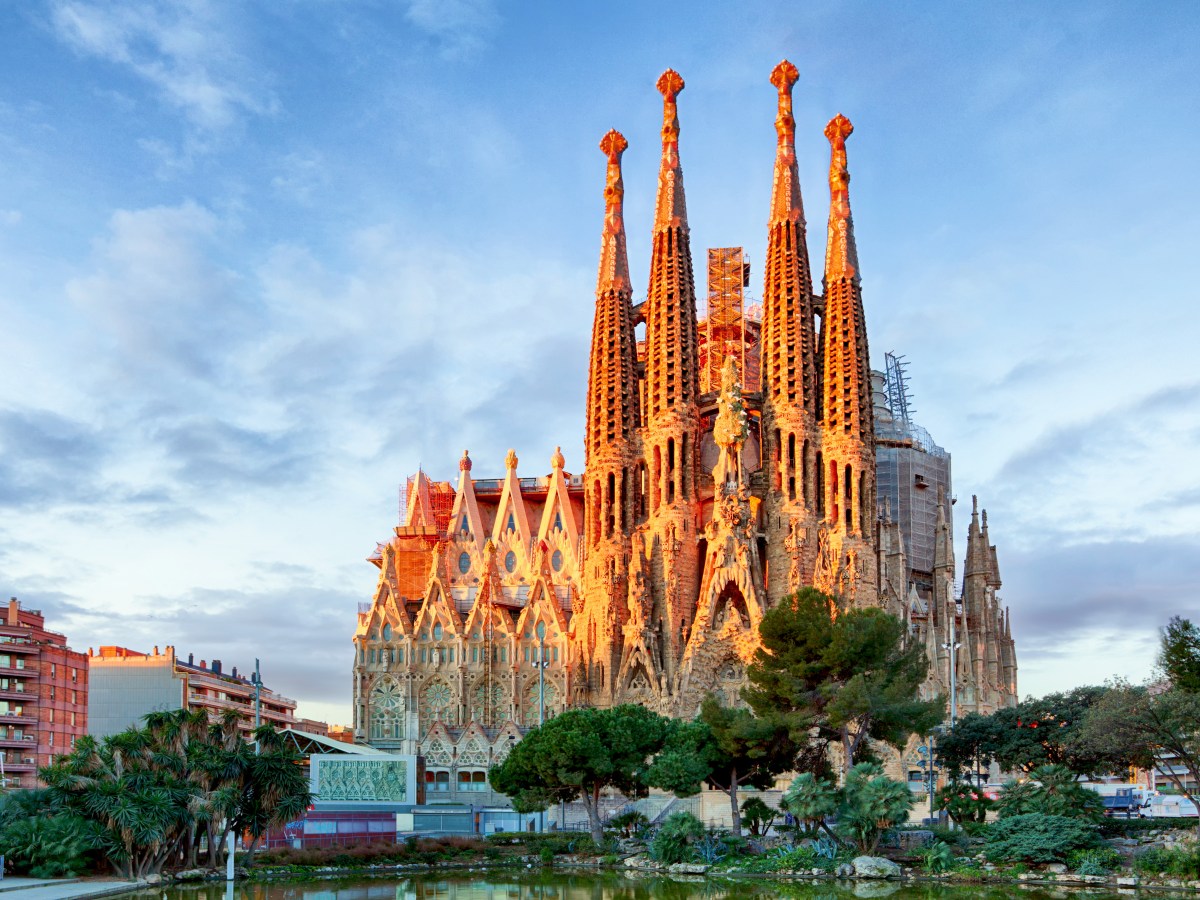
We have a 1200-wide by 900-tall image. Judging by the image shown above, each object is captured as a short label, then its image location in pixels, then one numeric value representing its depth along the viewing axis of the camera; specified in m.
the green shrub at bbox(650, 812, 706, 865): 42.47
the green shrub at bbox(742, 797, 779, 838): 46.66
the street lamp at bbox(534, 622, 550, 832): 76.88
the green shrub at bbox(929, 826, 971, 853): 41.62
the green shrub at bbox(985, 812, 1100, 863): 39.50
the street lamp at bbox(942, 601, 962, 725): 79.06
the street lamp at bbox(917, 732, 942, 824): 50.78
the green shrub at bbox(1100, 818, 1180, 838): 43.91
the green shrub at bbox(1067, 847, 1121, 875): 38.03
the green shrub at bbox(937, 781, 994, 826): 47.03
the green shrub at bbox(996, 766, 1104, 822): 42.41
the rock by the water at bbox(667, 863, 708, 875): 41.25
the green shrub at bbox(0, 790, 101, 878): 36.59
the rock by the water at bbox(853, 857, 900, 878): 38.78
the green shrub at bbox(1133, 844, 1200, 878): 35.88
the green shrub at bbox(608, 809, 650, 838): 49.28
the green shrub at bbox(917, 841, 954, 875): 39.44
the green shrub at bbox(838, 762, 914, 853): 40.09
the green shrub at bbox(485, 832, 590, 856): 45.94
